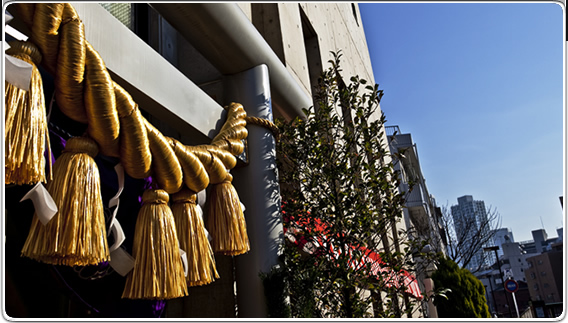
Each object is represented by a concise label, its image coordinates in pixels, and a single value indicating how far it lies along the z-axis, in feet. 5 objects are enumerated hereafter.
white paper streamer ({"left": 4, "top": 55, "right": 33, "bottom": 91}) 4.59
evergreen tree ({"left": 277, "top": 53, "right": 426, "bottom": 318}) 10.84
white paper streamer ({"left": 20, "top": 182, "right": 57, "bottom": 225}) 4.70
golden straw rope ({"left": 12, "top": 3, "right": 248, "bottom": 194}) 5.34
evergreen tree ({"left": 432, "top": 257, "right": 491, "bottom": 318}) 35.70
